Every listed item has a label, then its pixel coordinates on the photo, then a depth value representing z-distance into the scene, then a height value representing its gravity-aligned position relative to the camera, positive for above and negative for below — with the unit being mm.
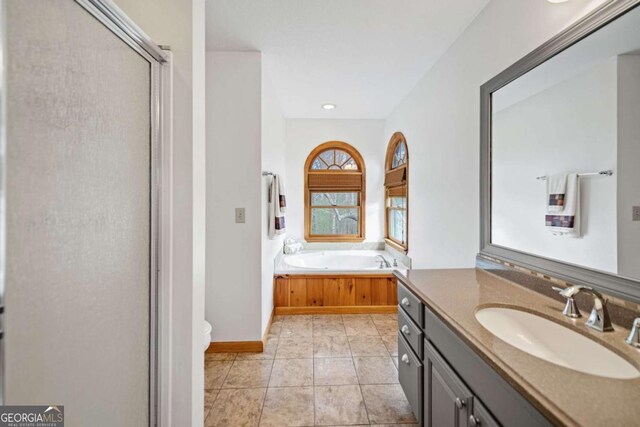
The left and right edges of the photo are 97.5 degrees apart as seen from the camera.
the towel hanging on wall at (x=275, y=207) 2797 +51
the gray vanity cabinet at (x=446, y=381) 772 -603
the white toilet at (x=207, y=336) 1952 -867
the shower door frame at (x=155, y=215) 1108 -13
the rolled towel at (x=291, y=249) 3930 -517
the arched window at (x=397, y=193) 3372 +263
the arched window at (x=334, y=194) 4266 +284
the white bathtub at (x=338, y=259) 3822 -654
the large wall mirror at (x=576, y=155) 970 +247
